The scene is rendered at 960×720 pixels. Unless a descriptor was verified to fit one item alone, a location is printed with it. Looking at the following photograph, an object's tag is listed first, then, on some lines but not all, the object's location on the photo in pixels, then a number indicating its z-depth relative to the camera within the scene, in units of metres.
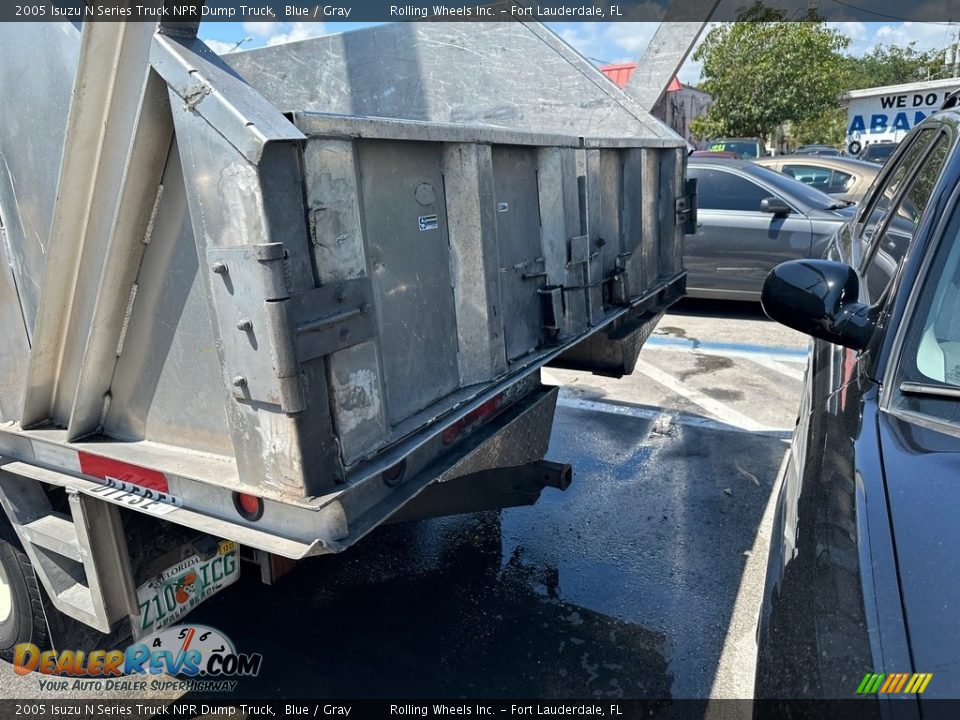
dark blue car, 1.15
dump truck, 1.70
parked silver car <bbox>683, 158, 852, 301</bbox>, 7.89
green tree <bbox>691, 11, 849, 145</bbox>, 28.44
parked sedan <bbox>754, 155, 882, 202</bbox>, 10.05
